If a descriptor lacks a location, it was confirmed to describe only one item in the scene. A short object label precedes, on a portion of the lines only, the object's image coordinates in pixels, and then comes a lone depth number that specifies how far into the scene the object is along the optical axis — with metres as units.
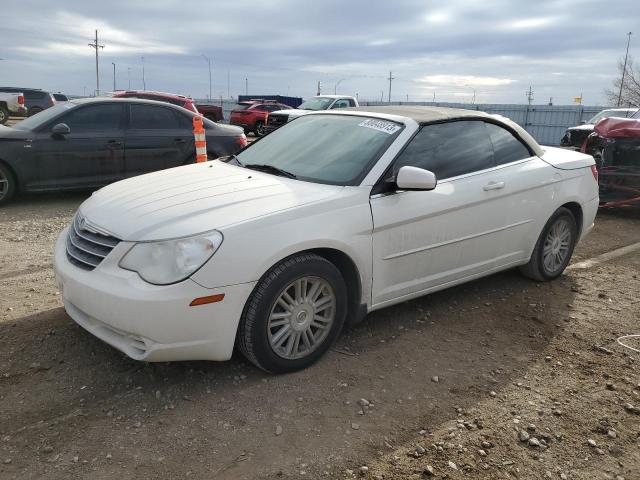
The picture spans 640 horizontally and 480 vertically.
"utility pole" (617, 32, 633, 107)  38.81
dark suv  25.12
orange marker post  7.67
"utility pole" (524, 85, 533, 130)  28.70
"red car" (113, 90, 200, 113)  15.20
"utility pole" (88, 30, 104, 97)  57.34
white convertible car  2.99
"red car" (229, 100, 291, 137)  25.23
